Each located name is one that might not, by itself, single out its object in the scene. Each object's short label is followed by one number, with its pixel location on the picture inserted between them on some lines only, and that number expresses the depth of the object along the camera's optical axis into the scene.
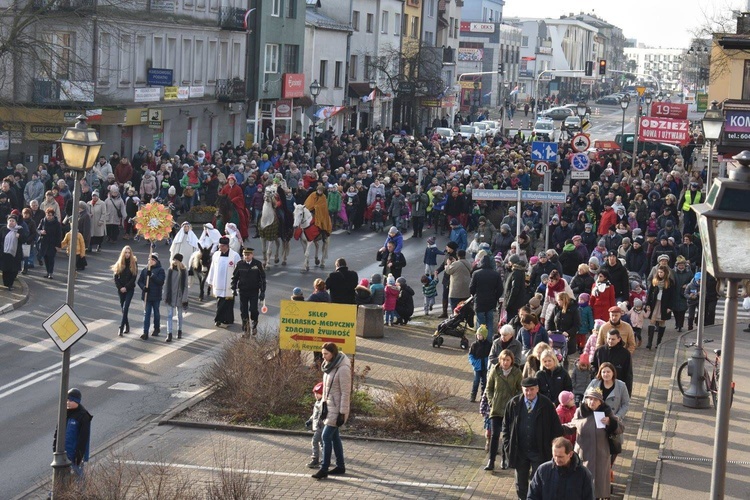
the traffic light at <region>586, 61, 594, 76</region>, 84.94
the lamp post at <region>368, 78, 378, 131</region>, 73.56
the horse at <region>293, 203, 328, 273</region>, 28.84
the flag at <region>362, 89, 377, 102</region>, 71.75
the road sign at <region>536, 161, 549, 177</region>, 30.82
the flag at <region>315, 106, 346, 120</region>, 62.55
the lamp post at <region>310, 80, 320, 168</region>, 49.49
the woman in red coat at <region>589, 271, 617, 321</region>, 21.70
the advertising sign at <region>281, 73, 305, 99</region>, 60.66
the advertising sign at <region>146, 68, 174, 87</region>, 46.62
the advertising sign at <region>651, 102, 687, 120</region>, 54.25
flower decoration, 24.92
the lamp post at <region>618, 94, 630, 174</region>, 55.36
